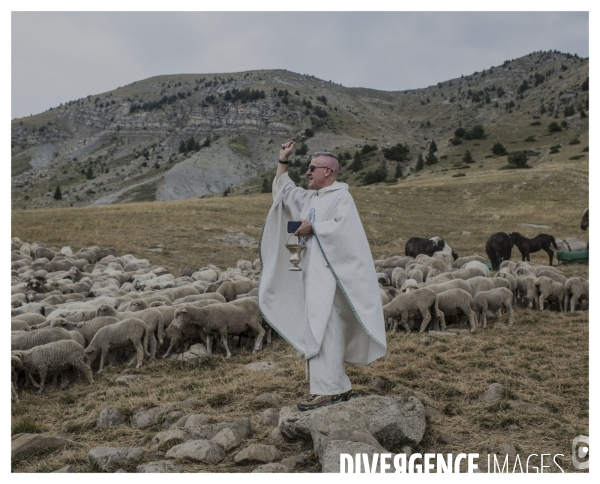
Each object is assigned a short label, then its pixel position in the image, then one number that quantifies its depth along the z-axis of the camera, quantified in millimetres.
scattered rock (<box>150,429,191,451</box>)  4887
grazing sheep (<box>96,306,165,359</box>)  8758
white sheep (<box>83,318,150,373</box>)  8133
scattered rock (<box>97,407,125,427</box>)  5738
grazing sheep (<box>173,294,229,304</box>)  10641
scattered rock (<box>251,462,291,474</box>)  4357
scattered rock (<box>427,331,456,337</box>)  9141
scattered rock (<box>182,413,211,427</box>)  5387
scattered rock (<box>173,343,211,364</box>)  8367
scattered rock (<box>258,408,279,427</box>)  5414
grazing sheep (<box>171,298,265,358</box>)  8727
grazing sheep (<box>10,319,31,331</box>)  8961
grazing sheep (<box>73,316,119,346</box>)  8586
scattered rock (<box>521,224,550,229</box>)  31547
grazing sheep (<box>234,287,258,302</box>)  10529
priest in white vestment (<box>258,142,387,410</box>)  5207
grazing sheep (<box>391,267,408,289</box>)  13781
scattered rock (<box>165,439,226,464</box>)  4594
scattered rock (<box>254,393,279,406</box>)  6008
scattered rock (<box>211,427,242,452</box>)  4812
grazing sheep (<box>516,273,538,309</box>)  11914
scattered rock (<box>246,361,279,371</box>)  7479
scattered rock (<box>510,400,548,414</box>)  5660
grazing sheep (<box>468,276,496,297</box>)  11242
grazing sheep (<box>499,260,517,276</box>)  13953
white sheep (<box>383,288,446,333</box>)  9688
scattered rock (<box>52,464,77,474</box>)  4504
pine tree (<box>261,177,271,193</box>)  75850
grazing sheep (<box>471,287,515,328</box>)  10273
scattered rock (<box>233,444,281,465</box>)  4562
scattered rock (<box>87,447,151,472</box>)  4531
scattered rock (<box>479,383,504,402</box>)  6009
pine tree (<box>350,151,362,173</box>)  78312
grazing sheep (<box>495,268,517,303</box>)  12219
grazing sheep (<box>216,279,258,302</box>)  11641
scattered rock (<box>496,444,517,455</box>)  4629
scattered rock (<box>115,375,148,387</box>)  7331
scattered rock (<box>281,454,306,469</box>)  4484
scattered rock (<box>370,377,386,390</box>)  6289
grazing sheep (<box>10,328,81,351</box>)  7938
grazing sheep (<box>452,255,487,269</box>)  17016
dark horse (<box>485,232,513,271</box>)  20203
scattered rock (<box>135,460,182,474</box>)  4328
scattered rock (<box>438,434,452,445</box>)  4969
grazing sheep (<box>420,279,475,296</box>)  10570
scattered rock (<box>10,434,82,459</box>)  4945
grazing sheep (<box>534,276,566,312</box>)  11617
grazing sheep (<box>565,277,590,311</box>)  11617
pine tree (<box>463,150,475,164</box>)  68869
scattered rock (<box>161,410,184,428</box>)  5625
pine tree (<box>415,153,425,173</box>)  71138
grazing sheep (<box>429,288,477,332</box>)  9852
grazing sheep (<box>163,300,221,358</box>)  8734
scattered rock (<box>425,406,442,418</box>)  5586
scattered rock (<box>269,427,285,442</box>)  5016
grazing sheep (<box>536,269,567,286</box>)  12492
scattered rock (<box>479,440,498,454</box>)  4730
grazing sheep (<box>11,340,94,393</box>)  7227
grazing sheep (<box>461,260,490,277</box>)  13512
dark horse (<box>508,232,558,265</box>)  21062
